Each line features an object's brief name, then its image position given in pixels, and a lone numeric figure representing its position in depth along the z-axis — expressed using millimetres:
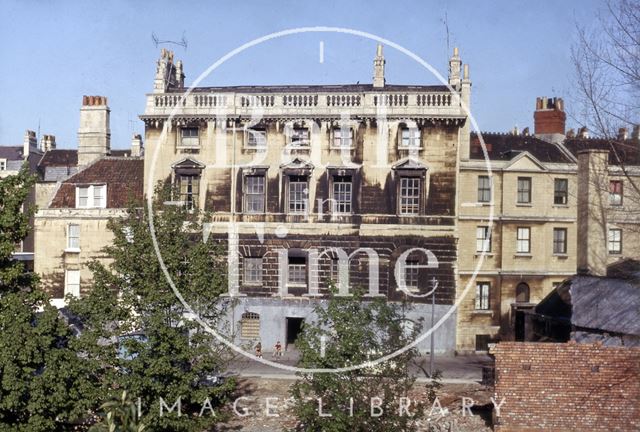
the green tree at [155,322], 20688
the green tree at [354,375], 19484
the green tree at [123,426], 12619
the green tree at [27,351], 19734
